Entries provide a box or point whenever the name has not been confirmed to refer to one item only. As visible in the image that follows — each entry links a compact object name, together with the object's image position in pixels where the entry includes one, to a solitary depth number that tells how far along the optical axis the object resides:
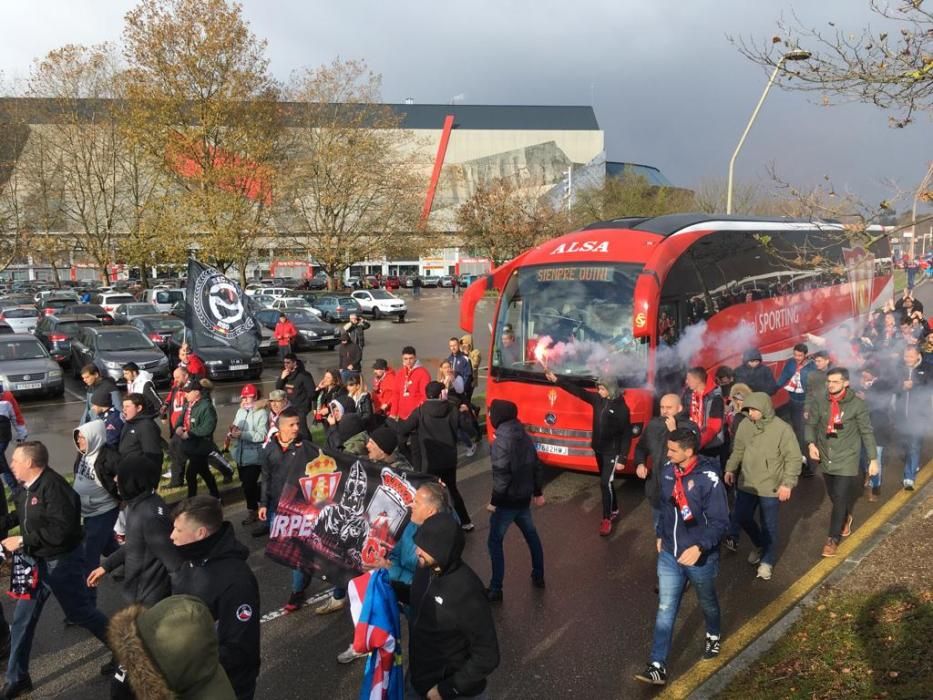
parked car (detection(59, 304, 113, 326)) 25.20
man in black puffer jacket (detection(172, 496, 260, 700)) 3.46
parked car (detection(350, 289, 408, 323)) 39.34
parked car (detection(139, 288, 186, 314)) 36.29
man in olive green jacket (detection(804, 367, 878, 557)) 6.77
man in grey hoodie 5.62
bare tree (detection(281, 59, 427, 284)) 35.28
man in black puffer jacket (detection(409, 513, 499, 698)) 3.34
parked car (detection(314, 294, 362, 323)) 36.00
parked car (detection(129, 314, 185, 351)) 21.73
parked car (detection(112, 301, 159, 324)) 26.61
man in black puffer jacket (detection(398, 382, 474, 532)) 7.27
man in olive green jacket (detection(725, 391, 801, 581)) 6.30
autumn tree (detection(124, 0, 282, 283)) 27.17
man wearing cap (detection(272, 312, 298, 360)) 18.47
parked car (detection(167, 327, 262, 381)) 19.08
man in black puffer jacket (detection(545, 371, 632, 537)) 7.65
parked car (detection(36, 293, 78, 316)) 29.03
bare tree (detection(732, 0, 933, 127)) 5.29
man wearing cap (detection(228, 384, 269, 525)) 7.88
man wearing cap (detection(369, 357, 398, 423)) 9.71
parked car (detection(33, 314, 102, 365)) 21.03
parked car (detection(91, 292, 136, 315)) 32.69
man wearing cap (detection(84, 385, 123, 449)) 7.46
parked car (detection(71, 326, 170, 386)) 17.41
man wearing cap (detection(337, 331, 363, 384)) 13.49
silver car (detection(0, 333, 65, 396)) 16.39
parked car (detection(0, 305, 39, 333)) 28.00
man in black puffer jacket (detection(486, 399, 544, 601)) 6.04
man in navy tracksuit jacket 4.72
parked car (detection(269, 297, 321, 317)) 33.02
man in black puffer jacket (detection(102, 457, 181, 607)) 4.57
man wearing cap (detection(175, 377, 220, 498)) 8.21
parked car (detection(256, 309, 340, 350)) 26.59
